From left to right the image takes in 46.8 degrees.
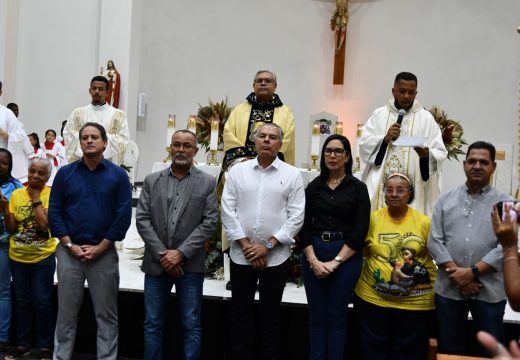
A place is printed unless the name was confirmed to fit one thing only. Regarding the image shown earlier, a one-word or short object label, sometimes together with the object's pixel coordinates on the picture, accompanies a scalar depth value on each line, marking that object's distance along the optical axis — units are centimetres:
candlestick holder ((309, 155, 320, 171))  549
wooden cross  1114
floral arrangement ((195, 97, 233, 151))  585
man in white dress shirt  381
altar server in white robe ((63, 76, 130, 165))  607
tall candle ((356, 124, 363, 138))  553
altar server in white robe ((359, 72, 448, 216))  483
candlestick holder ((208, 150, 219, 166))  561
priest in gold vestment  504
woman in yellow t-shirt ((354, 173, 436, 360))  366
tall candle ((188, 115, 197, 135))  555
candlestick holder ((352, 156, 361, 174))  579
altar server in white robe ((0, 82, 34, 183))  630
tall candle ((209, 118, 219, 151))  553
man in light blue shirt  347
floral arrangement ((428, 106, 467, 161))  549
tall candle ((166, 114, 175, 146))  555
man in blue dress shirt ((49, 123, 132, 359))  380
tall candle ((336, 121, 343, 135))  548
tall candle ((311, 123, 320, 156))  547
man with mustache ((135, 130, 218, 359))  381
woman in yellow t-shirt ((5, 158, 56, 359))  418
